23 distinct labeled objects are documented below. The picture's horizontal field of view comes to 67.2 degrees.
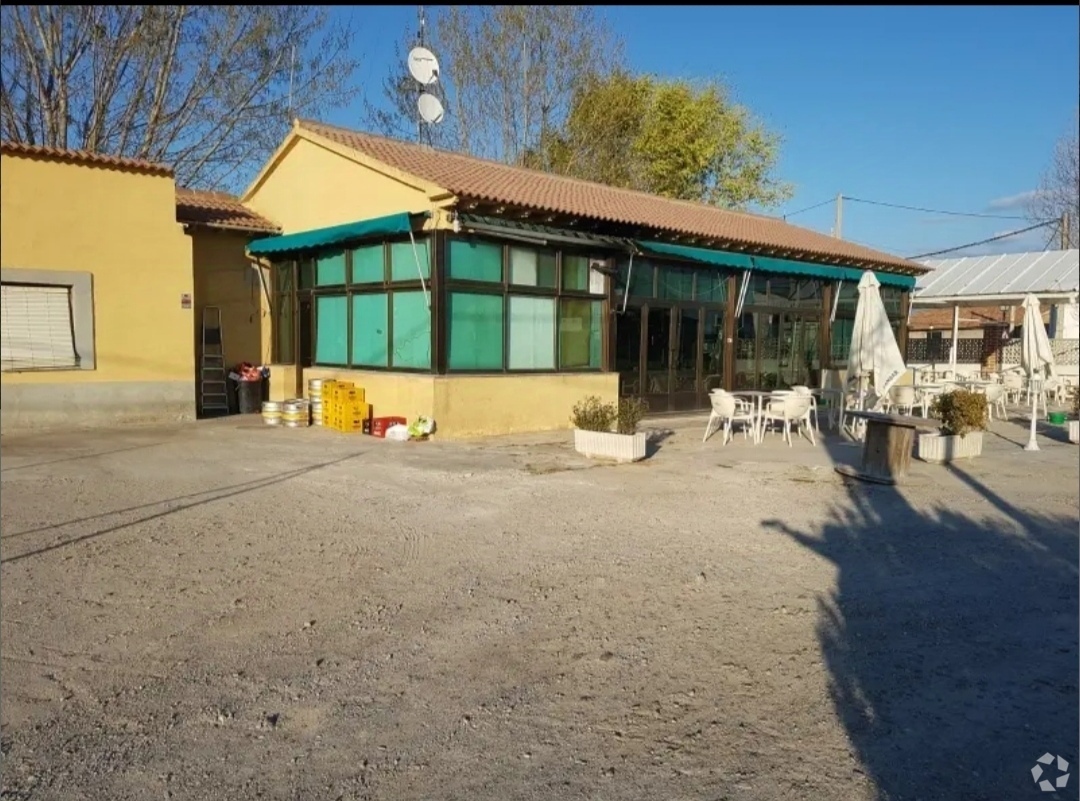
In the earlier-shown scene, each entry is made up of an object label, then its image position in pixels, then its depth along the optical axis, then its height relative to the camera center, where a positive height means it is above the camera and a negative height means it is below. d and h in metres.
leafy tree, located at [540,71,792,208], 28.02 +6.74
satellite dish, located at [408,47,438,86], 16.12 +5.10
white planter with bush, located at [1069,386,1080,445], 12.58 -1.39
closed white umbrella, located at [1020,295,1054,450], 13.49 -0.10
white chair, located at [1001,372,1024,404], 18.83 -1.03
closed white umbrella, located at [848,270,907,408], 11.55 -0.16
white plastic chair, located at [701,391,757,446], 11.52 -1.21
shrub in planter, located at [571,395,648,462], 10.06 -1.30
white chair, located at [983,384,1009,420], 15.34 -1.20
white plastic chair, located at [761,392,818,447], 11.52 -1.09
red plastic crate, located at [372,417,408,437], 12.40 -1.55
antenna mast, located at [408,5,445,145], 16.14 +4.91
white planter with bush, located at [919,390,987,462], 10.24 -1.12
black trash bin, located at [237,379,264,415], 15.59 -1.51
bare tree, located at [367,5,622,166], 26.56 +8.59
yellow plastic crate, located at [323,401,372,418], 12.98 -1.40
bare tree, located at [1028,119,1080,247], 32.38 +5.11
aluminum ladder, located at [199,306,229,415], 15.23 -0.95
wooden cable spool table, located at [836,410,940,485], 9.00 -1.26
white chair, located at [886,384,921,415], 13.70 -1.05
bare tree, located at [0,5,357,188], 19.27 +5.97
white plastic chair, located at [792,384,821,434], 11.96 -0.87
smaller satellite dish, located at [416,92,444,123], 16.42 +4.36
